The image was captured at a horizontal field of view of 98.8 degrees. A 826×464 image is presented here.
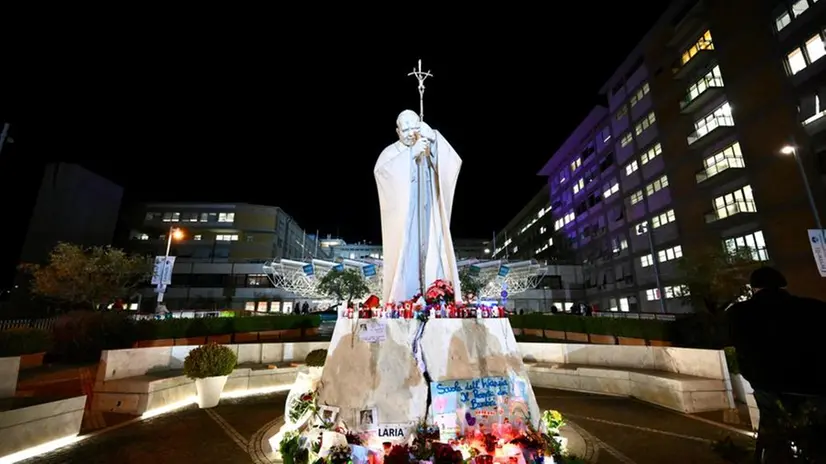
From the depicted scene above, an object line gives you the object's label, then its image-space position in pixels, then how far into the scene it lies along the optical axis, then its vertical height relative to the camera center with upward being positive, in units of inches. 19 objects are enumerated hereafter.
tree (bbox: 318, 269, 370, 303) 1459.2 +137.4
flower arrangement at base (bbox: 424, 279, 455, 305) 297.1 +19.5
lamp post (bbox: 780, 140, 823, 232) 744.2 +267.5
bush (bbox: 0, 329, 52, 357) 497.4 -27.4
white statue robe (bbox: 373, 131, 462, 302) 354.6 +102.8
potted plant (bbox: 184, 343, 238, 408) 397.1 -55.3
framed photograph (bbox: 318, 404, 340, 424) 239.3 -63.8
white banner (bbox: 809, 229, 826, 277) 665.6 +127.2
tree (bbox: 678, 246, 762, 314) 845.2 +92.2
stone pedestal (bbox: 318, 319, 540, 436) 237.9 -33.8
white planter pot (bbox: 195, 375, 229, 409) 398.3 -77.7
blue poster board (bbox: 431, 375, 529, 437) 237.0 -59.9
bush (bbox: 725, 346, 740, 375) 376.5 -50.6
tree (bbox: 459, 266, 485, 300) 1374.8 +135.0
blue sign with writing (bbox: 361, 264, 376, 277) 795.9 +106.5
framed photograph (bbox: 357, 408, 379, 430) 231.8 -64.9
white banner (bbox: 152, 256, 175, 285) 926.4 +129.7
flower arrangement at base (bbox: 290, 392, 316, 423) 265.0 -64.4
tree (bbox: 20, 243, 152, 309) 1003.3 +128.0
